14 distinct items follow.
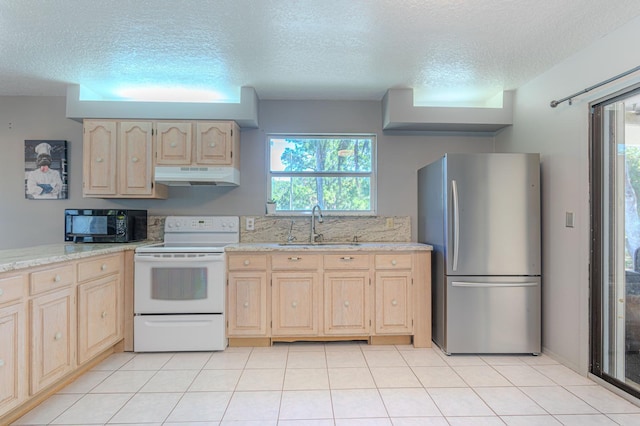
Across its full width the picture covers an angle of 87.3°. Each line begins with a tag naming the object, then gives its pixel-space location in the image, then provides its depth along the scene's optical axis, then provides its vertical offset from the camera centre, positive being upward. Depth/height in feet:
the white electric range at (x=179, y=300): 9.15 -2.27
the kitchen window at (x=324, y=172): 11.81 +1.61
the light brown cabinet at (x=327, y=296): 9.55 -2.24
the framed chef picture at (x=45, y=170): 11.07 +1.56
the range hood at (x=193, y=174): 10.18 +1.32
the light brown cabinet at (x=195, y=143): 10.32 +2.30
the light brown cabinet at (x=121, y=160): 10.26 +1.76
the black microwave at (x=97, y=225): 9.80 -0.23
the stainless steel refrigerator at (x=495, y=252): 9.05 -0.91
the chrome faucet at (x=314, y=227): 11.15 -0.31
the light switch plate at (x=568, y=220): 8.39 -0.04
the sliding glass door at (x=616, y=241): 7.20 -0.51
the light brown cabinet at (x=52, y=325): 5.74 -2.21
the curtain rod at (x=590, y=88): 6.71 +2.97
